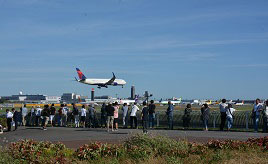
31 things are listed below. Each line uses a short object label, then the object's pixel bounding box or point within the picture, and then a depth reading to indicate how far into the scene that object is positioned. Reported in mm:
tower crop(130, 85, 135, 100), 137750
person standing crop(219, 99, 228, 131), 22875
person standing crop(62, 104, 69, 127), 30769
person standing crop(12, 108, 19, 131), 28328
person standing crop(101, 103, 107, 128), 27281
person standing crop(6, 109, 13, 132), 27734
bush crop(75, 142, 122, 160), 11234
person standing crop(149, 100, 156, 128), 25653
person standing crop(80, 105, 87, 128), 28809
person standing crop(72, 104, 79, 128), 29422
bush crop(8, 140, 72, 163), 10562
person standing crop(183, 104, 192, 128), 25234
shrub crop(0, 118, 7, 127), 30588
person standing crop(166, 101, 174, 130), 25844
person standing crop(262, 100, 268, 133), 21009
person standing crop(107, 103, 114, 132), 23823
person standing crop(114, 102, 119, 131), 24681
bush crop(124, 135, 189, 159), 11320
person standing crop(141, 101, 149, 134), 21594
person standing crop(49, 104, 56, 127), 29094
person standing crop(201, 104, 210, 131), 24047
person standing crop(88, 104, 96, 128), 27891
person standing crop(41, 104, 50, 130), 27156
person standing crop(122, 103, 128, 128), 27581
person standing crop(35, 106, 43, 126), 31412
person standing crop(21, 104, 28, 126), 31856
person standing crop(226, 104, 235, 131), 23078
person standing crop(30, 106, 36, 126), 33312
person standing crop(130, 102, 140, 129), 25303
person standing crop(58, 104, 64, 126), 30234
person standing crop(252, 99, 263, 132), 21656
